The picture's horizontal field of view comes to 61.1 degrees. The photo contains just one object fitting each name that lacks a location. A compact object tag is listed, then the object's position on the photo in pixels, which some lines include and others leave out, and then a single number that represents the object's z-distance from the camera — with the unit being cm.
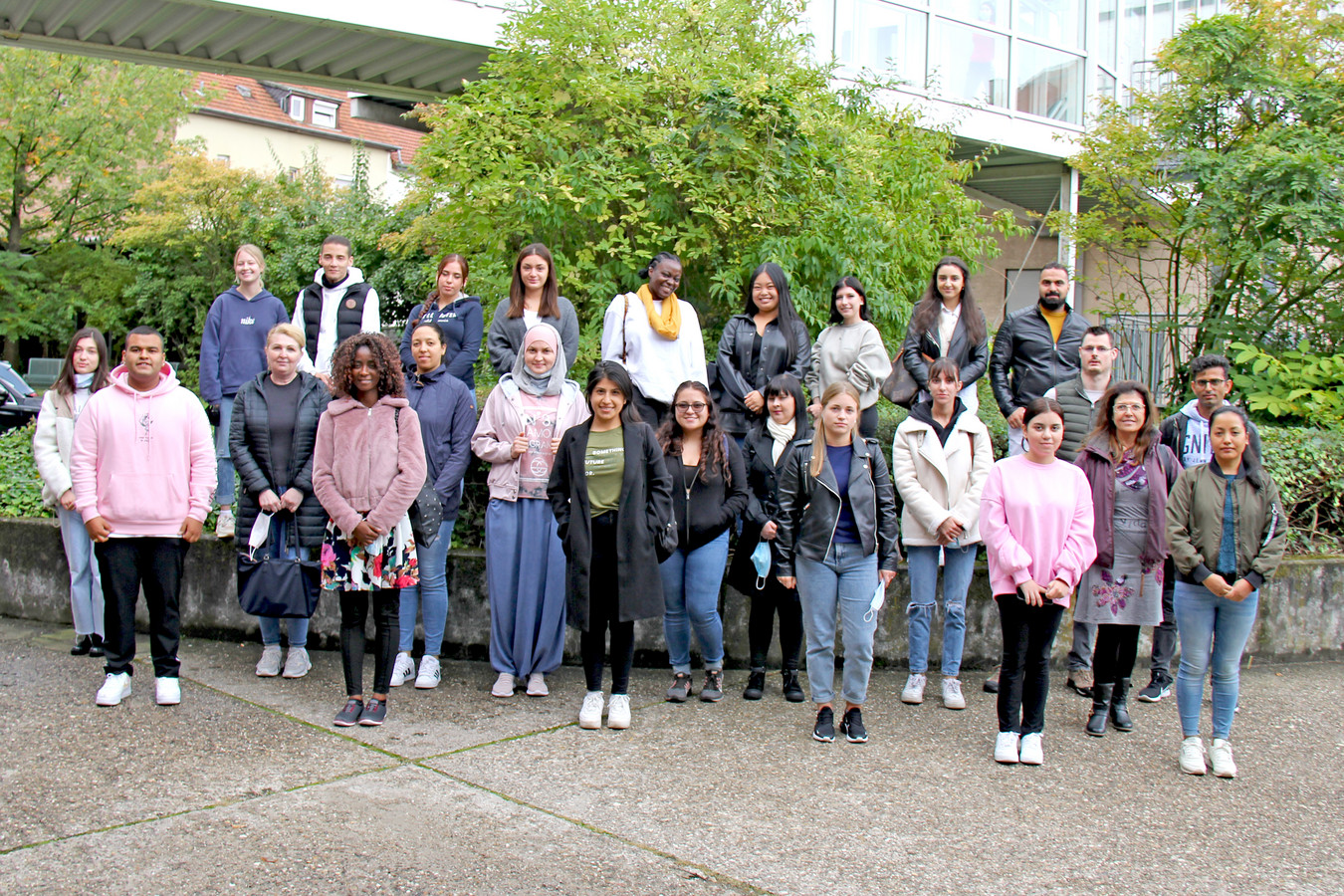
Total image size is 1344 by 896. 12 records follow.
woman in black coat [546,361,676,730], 557
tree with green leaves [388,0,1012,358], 789
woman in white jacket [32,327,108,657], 653
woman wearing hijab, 611
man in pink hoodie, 570
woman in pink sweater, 523
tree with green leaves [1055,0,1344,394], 945
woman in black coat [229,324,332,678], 603
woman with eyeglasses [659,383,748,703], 598
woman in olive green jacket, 516
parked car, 1528
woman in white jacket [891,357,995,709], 611
